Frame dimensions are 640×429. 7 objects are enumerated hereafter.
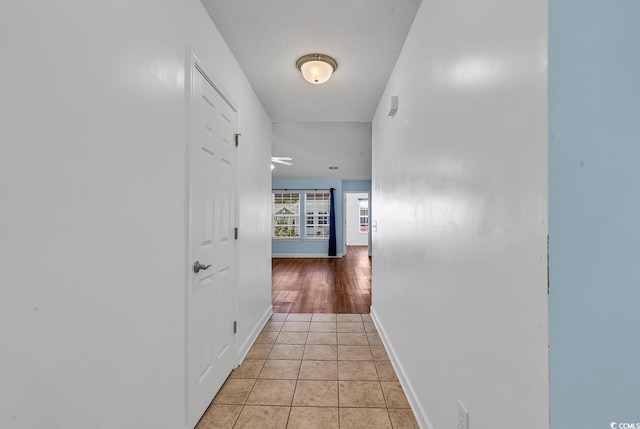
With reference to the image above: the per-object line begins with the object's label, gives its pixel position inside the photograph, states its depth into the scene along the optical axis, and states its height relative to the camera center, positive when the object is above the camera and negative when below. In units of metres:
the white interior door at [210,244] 1.62 -0.19
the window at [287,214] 9.27 -0.01
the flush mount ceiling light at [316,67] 2.36 +1.18
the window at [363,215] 12.53 -0.07
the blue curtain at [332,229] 9.09 -0.48
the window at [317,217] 9.29 -0.10
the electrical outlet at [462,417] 1.13 -0.78
